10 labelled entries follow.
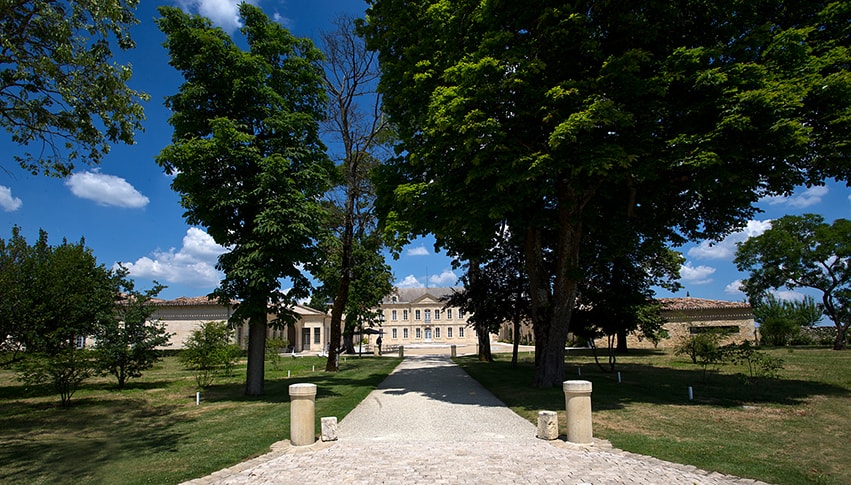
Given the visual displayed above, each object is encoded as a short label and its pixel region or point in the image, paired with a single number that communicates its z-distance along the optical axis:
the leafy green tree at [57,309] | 13.19
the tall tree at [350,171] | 21.20
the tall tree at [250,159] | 12.88
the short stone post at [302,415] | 7.79
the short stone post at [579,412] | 7.55
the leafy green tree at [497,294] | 23.05
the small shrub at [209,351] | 15.82
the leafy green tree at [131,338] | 15.77
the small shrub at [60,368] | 12.63
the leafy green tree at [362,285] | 33.74
